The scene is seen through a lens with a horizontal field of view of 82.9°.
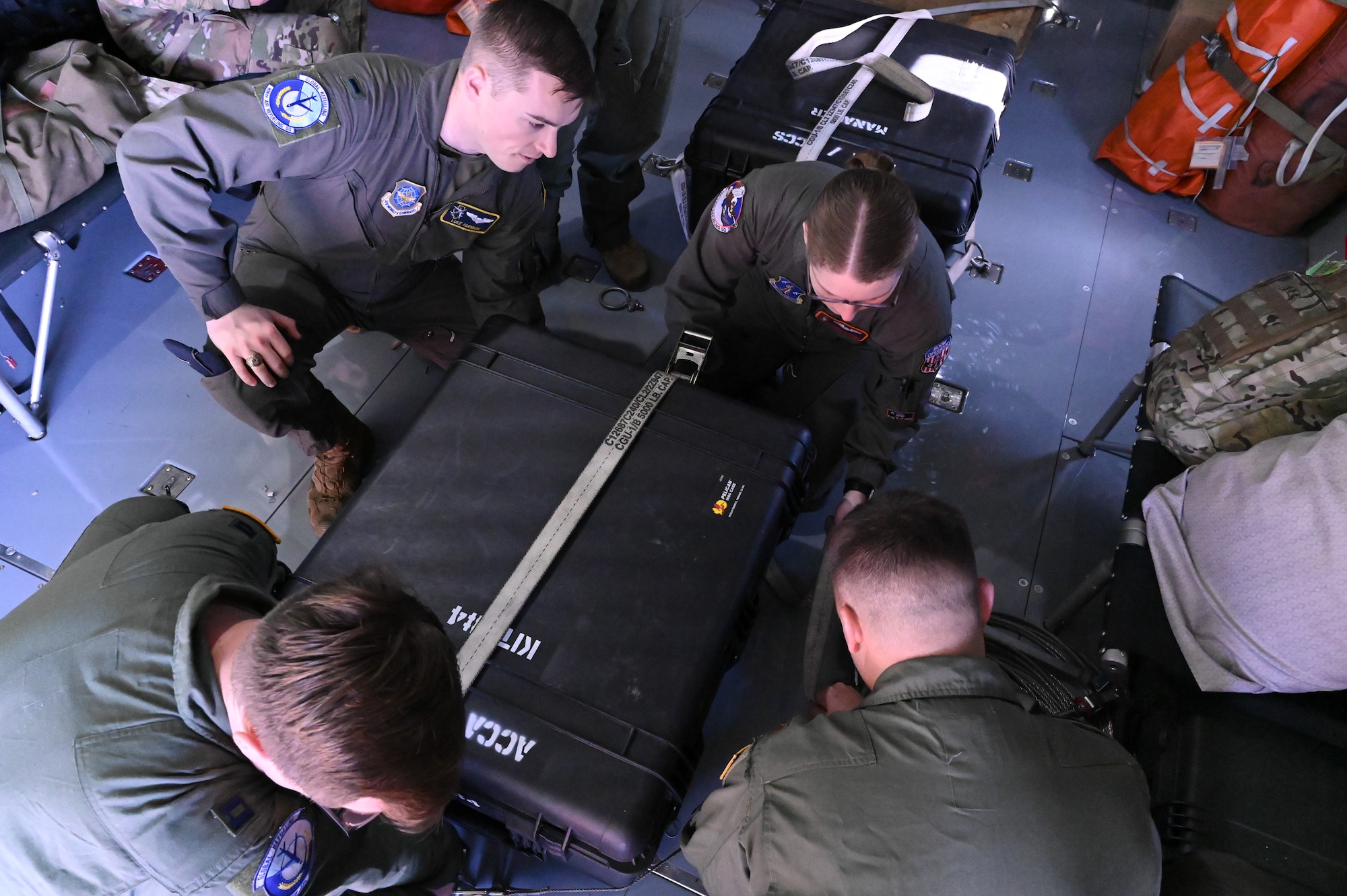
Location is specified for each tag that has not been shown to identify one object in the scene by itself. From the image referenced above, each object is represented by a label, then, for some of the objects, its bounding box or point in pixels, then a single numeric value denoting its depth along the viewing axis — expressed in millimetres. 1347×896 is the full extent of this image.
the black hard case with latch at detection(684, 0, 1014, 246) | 2059
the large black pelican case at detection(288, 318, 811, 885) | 1142
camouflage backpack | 1488
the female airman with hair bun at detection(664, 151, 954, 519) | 1453
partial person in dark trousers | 2150
